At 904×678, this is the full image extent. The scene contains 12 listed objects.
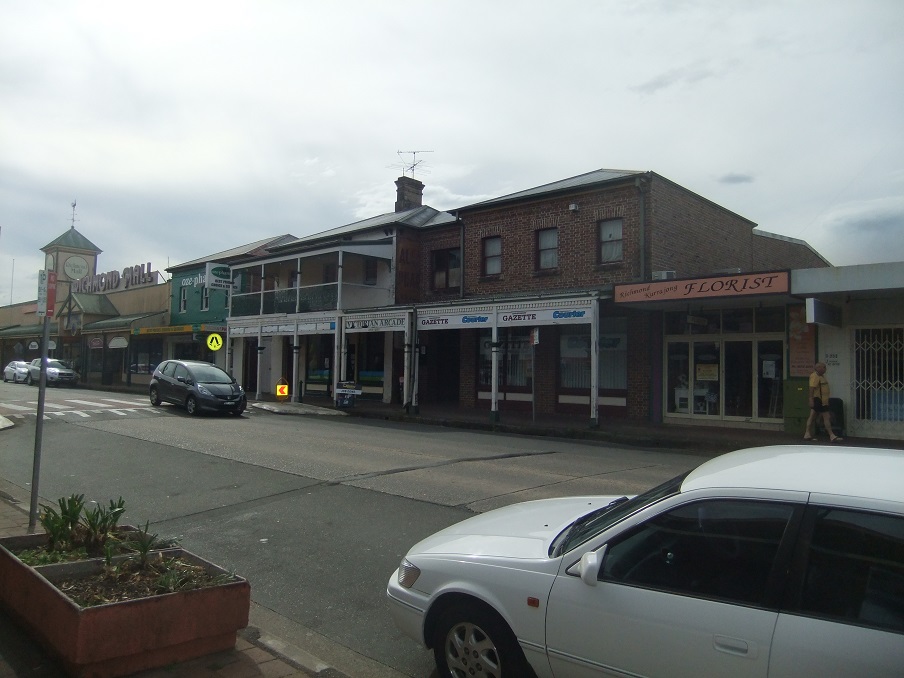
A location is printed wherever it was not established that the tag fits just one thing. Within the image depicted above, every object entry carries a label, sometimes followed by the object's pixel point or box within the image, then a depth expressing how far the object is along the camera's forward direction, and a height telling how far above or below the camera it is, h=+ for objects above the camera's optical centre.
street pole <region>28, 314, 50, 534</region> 6.30 -0.74
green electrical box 15.98 -0.60
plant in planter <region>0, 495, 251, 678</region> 3.73 -1.33
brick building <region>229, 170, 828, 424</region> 17.98 +1.89
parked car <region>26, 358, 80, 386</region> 38.56 -0.64
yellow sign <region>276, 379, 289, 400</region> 27.22 -0.94
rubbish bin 15.42 -0.80
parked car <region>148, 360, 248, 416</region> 20.55 -0.70
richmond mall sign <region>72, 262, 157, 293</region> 43.38 +5.34
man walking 14.87 -0.35
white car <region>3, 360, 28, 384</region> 43.59 -0.70
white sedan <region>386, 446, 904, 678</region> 2.74 -0.92
